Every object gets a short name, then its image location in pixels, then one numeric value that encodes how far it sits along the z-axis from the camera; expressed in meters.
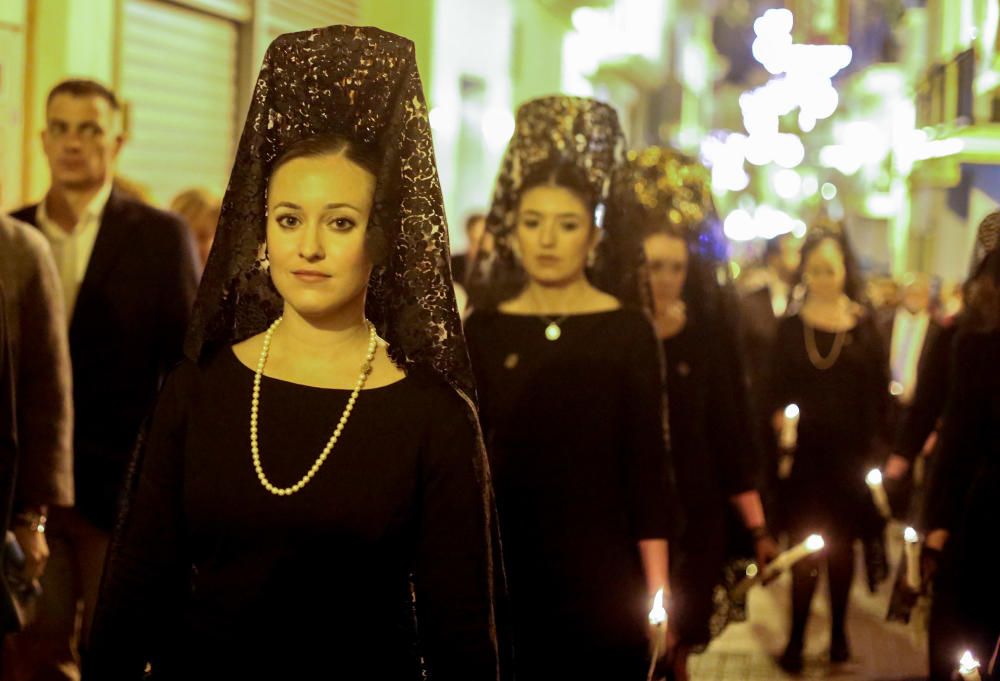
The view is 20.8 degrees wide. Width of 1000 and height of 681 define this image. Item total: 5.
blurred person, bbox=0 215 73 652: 8.73
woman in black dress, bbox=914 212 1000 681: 8.73
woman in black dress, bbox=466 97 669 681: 7.90
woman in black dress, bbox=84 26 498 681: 5.08
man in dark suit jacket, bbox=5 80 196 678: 9.62
